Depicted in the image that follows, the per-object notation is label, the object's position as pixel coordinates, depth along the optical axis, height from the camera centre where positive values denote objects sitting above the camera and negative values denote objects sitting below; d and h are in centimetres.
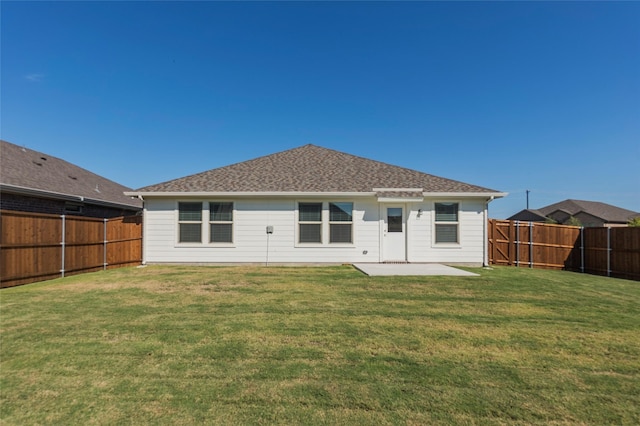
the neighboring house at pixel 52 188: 1038 +125
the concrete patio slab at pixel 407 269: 911 -169
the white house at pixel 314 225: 1136 -26
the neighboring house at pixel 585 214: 3308 +71
